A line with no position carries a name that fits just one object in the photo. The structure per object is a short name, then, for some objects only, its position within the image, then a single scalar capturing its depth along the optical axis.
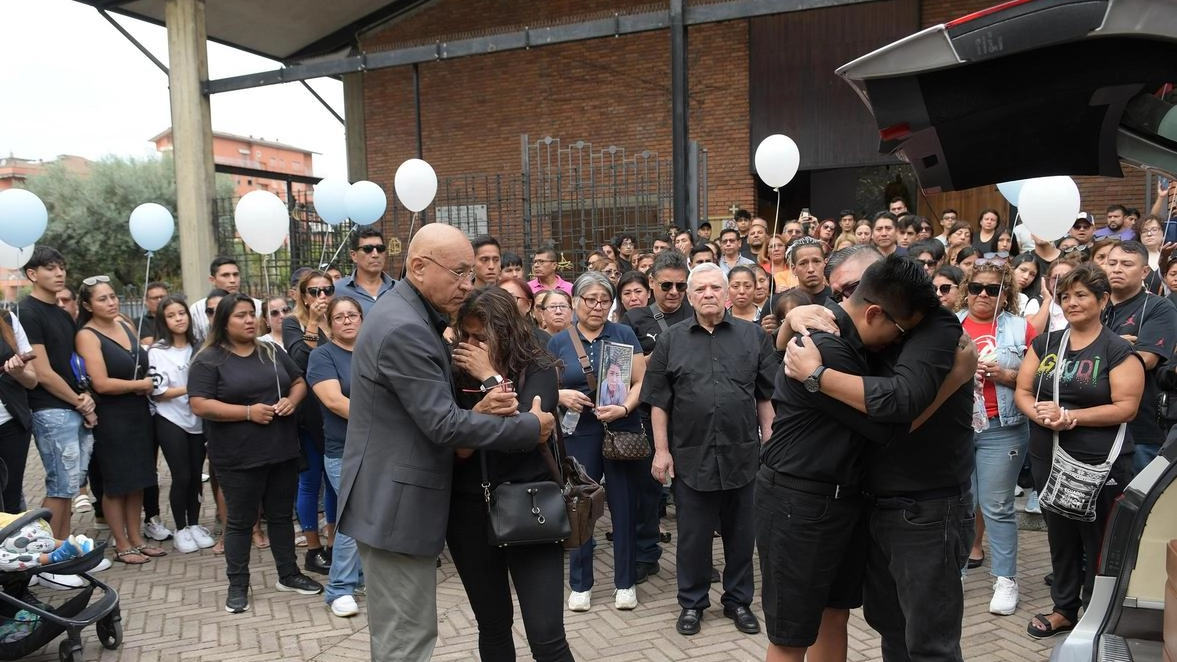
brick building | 13.70
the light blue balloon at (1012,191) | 5.68
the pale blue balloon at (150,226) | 7.29
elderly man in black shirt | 4.25
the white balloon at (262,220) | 6.67
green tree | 25.80
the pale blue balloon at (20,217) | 5.76
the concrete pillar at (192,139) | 13.55
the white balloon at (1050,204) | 5.46
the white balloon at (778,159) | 7.87
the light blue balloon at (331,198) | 7.74
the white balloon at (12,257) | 6.14
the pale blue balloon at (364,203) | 7.69
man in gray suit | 2.68
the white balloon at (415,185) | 7.57
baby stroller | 3.91
